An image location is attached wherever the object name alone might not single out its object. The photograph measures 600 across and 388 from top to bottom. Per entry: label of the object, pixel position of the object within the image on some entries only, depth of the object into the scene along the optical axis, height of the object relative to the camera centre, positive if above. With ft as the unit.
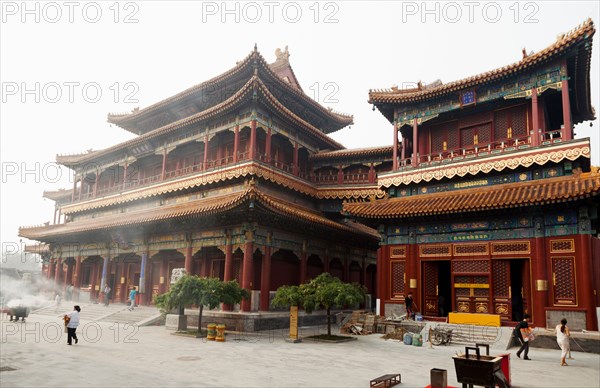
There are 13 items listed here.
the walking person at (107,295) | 87.35 -6.48
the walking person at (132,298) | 79.27 -6.35
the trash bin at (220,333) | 53.57 -8.13
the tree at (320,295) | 53.16 -3.28
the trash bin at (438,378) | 26.25 -6.28
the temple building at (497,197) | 51.83 +9.24
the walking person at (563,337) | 40.02 -5.66
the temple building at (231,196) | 71.72 +12.97
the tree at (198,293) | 55.17 -3.61
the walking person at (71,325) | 46.88 -6.74
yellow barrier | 54.70 -5.85
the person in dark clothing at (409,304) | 60.18 -4.63
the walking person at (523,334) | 42.05 -5.91
